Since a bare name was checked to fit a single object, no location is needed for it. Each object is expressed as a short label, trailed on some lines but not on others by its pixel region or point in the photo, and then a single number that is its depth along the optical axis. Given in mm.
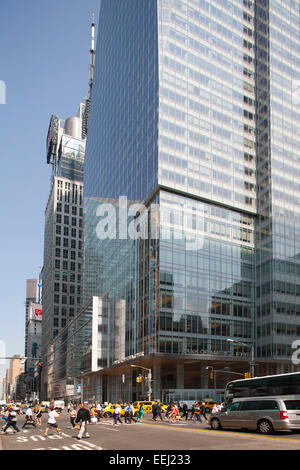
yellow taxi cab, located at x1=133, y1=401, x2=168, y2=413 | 58631
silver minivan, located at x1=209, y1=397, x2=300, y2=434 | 23781
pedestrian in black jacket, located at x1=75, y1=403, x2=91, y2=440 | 23984
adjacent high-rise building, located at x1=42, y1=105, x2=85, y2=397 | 176750
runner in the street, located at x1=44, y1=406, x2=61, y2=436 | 27359
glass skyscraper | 72875
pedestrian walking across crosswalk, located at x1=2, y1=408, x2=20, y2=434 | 28611
